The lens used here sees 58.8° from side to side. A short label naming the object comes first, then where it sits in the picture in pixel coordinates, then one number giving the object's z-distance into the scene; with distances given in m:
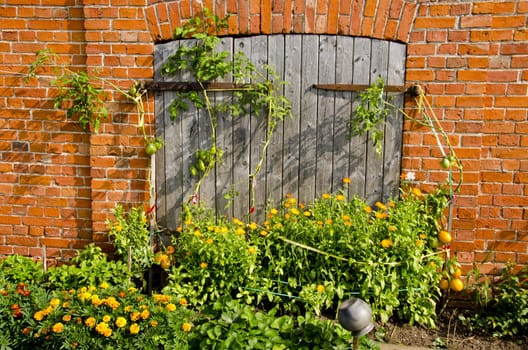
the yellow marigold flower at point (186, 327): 2.64
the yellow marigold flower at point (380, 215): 3.49
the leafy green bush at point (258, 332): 2.65
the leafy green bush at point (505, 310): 3.41
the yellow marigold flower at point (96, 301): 2.65
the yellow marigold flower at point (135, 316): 2.61
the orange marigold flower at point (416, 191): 3.56
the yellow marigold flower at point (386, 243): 3.33
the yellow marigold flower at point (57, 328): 2.50
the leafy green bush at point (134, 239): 3.70
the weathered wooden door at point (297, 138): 3.65
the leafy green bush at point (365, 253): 3.41
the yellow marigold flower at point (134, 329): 2.54
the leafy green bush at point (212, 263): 3.47
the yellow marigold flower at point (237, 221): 3.66
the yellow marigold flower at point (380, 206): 3.52
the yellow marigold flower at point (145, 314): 2.61
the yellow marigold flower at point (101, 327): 2.51
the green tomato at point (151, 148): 3.68
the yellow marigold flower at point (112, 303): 2.65
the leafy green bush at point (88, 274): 3.54
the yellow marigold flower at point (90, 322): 2.54
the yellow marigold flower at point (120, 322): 2.54
